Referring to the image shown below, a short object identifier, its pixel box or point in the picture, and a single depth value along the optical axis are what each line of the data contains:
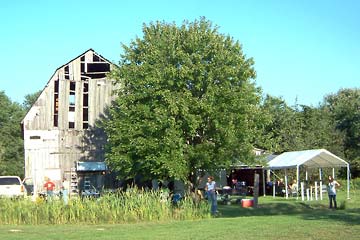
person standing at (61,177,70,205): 37.86
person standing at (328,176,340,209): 24.83
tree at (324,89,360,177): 53.72
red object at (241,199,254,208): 27.49
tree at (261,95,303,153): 49.94
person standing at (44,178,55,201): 27.71
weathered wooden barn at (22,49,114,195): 37.97
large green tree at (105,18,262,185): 27.42
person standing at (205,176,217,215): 22.11
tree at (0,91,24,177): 65.36
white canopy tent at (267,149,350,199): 32.00
